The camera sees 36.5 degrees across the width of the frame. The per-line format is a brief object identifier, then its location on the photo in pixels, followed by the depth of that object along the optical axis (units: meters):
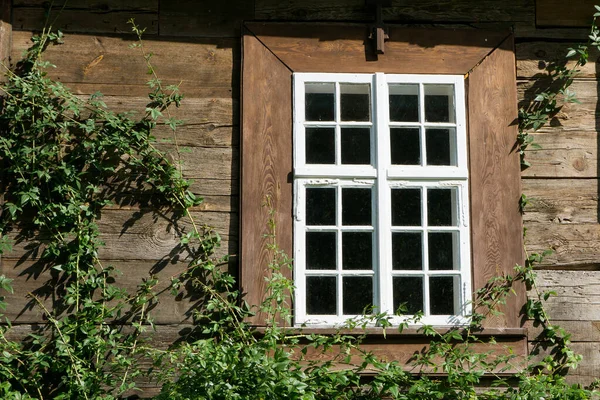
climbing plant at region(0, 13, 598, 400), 5.15
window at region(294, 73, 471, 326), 5.42
